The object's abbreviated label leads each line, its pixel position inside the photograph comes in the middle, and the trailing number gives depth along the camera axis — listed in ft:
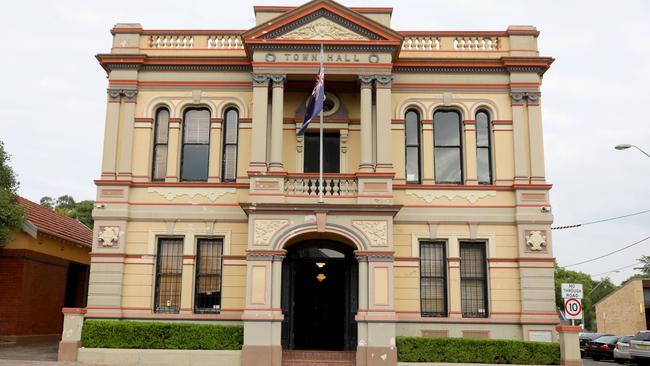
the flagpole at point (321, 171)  65.61
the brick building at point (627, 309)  145.69
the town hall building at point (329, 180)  68.39
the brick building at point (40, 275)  82.07
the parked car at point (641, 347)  87.40
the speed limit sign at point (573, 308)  60.23
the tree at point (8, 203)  74.59
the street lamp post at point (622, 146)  72.82
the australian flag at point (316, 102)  66.18
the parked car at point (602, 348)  100.63
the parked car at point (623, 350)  91.73
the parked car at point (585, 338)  110.52
